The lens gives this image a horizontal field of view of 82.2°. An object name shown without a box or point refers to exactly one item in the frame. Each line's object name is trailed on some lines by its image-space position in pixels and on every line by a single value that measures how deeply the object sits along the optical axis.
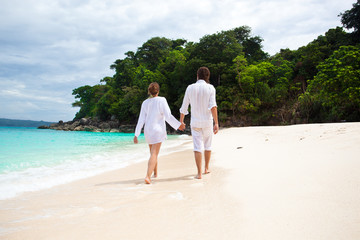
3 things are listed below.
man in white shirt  3.63
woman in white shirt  3.61
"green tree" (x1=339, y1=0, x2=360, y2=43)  25.51
